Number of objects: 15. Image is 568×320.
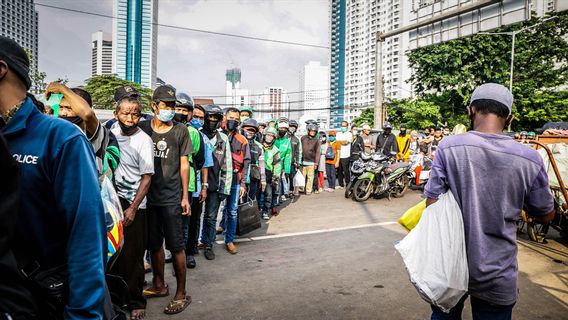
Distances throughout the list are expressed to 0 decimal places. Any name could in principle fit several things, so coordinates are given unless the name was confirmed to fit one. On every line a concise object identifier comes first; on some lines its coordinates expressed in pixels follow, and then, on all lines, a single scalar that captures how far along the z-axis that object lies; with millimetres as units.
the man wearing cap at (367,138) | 11469
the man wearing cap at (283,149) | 8716
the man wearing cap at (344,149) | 12328
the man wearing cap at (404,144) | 12569
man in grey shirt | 2146
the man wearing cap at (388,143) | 11388
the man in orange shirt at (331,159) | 12203
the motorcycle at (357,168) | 10316
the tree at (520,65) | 26859
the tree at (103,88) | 37125
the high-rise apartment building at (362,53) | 124375
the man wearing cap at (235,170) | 5763
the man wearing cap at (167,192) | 3832
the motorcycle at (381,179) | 10016
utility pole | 18698
